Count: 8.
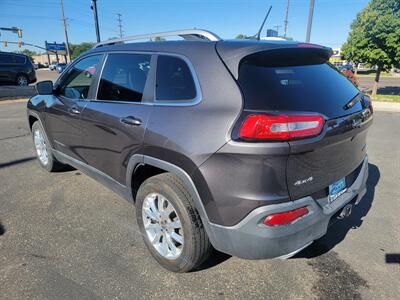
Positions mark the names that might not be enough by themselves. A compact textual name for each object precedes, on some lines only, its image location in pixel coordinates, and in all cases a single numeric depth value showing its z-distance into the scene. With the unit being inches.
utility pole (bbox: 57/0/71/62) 2075.5
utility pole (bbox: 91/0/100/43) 583.7
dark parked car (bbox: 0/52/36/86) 651.5
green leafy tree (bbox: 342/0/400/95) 571.9
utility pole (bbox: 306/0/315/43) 487.5
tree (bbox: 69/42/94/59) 3457.7
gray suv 76.9
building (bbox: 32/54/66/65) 4624.5
